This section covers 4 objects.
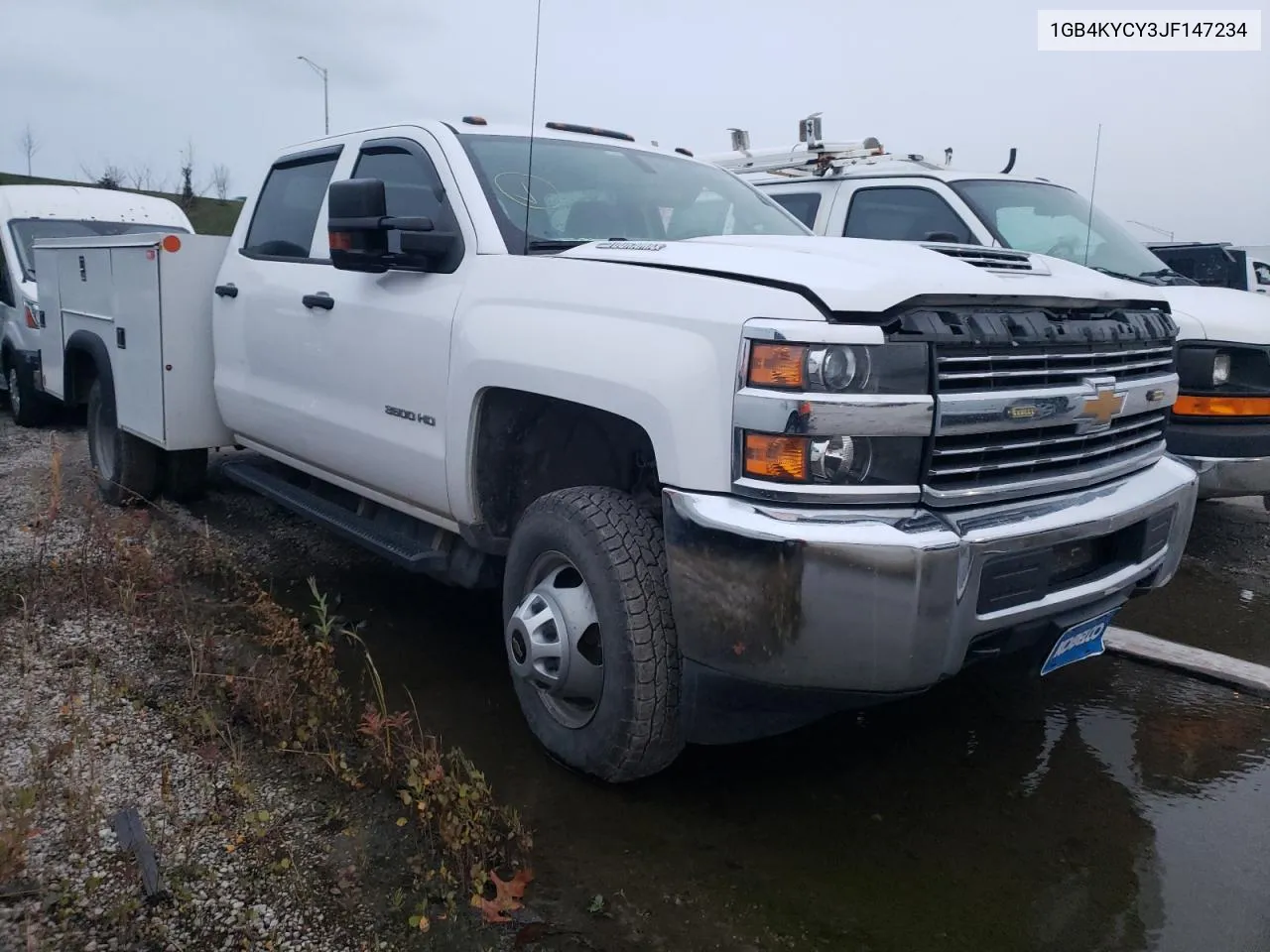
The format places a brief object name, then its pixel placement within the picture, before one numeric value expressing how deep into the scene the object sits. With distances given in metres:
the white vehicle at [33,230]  9.02
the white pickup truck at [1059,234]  5.07
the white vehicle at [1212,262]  8.82
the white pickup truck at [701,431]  2.49
